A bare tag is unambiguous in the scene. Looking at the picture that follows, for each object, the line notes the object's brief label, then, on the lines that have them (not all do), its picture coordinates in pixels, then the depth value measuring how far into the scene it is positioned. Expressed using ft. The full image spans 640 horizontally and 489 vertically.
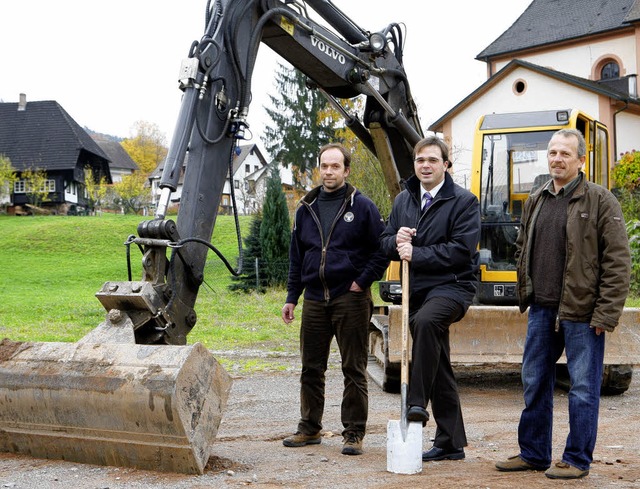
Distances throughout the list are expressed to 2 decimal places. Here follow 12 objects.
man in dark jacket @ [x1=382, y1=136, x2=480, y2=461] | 16.69
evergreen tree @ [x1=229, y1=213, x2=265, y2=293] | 76.92
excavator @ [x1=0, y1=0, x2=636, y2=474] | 15.92
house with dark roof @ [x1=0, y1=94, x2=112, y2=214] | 192.24
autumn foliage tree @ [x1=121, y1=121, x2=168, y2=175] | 310.04
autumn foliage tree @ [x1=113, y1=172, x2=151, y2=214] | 209.77
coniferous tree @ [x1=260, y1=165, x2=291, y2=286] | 76.84
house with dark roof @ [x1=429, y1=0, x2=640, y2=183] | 102.68
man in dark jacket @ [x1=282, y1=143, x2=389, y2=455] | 18.54
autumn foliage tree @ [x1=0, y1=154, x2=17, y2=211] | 172.86
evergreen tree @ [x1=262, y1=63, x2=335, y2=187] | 148.87
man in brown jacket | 15.44
